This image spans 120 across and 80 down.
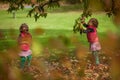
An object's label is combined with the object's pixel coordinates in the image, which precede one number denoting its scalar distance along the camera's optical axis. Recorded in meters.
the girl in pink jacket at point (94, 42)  11.01
